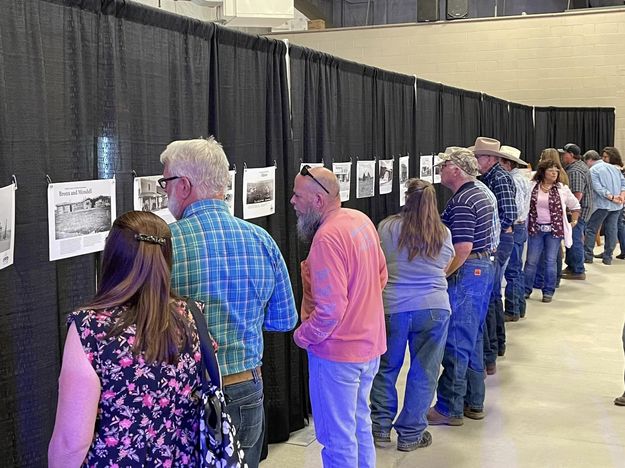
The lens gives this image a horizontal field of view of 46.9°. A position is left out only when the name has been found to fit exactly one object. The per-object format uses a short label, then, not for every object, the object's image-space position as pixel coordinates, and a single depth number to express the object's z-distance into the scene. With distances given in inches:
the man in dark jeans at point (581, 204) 338.0
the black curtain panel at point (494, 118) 331.3
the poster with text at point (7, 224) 83.7
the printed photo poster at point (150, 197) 109.4
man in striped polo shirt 151.7
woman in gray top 135.3
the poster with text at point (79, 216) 92.7
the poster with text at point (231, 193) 132.4
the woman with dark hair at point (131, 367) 62.4
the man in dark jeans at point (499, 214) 189.3
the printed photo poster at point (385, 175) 208.4
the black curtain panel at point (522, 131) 394.9
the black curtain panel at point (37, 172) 86.9
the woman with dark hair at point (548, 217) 264.7
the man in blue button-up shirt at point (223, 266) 81.2
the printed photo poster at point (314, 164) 160.2
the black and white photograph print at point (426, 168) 245.6
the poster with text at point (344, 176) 175.6
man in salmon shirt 107.0
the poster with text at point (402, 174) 224.4
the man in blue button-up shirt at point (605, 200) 351.9
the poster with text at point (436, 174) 260.4
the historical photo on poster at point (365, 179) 190.5
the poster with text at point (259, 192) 138.9
